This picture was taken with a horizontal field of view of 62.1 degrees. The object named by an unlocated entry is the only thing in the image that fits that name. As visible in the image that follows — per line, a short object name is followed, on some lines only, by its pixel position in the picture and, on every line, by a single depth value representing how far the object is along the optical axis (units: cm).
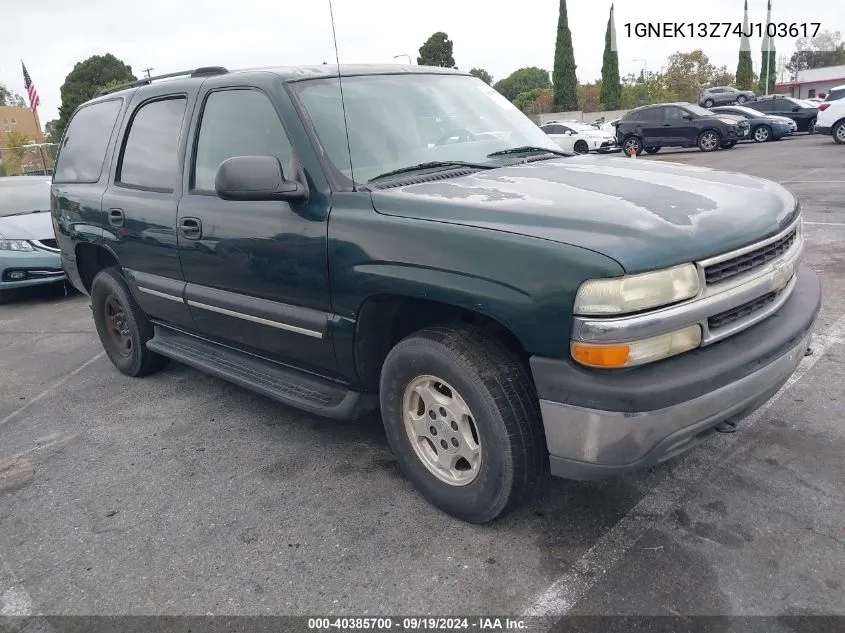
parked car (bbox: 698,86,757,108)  3756
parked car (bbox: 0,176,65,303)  787
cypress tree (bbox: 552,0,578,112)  4366
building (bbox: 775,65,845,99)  6282
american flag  2588
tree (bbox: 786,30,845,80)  7781
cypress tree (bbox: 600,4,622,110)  4484
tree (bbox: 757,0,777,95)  4572
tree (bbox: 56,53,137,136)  5066
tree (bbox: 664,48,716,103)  5497
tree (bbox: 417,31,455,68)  4394
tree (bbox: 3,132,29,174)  2534
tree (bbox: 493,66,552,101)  9616
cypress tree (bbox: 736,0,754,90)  5044
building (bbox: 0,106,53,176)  2446
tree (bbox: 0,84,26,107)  8062
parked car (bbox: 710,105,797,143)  2266
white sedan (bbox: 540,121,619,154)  2273
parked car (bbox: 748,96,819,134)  2467
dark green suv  234
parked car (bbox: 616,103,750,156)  2056
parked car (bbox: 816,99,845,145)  1853
